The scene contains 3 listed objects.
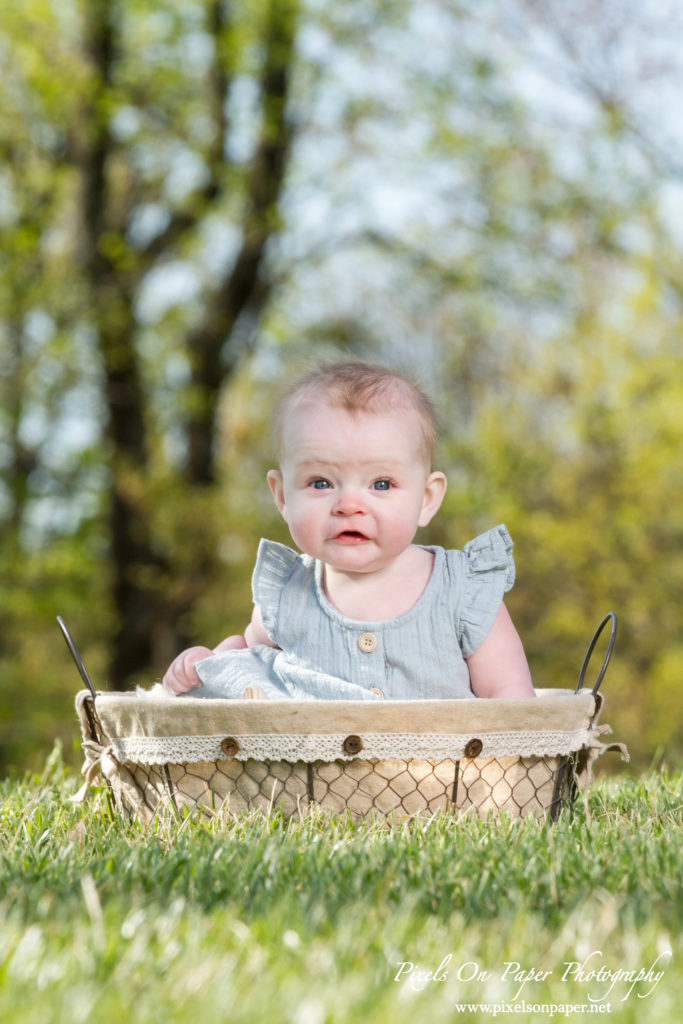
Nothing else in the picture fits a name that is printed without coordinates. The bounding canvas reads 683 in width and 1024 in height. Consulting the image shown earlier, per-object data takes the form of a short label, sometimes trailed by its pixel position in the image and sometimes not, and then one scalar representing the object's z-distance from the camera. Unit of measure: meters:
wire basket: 2.37
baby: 2.73
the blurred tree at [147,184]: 10.05
